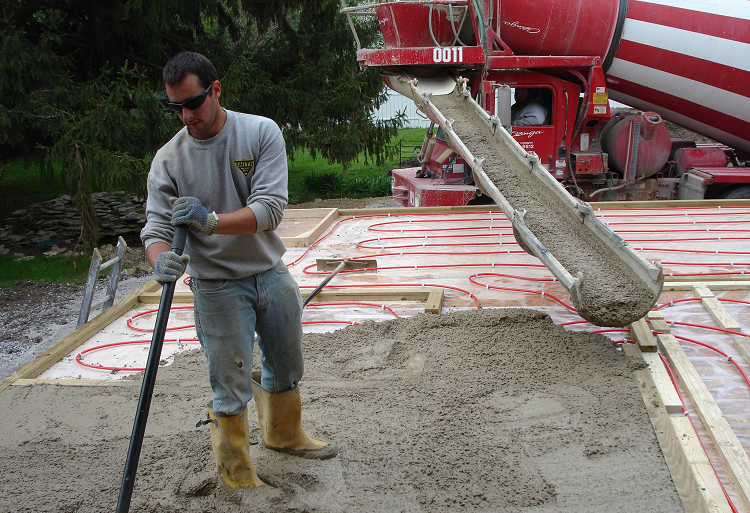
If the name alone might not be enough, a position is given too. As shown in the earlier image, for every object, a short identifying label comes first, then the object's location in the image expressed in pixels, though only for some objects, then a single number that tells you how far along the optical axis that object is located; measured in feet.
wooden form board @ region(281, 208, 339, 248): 19.71
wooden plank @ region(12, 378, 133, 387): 11.20
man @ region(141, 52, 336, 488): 7.18
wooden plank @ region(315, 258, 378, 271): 17.06
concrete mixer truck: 23.44
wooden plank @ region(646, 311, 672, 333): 12.12
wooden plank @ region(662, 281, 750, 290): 14.23
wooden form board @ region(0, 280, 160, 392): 11.72
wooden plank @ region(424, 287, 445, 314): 13.56
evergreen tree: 26.02
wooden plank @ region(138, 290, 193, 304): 15.12
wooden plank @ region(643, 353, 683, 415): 9.39
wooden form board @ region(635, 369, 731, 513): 7.38
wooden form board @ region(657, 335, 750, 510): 7.71
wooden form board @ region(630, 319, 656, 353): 11.29
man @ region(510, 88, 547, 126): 24.59
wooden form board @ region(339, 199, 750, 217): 21.74
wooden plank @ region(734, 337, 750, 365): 10.98
